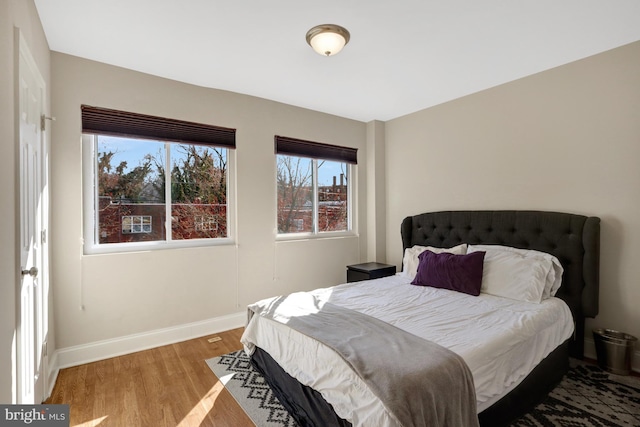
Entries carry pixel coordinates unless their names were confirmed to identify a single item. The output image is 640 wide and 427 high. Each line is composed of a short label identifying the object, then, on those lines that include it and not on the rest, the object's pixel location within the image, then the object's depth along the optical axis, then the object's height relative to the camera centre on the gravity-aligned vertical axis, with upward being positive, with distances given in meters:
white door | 1.53 -0.10
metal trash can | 2.29 -1.04
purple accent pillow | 2.61 -0.51
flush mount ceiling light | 2.11 +1.23
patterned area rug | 1.84 -1.22
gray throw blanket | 1.25 -0.69
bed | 1.59 -0.71
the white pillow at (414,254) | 3.03 -0.42
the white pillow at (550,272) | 2.44 -0.48
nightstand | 3.67 -0.68
